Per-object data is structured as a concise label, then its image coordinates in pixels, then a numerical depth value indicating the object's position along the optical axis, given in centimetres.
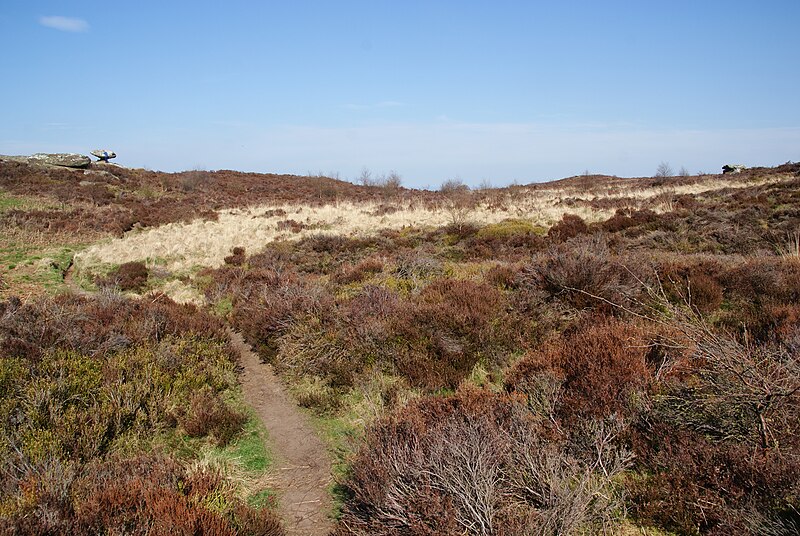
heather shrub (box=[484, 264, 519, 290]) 869
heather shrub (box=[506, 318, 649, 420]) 441
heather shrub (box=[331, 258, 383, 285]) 1102
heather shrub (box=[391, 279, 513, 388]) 622
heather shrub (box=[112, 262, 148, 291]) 1280
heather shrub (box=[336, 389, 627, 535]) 301
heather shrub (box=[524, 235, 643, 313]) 726
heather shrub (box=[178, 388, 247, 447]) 544
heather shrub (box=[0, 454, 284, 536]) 308
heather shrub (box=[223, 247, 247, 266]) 1562
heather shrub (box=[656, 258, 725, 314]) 693
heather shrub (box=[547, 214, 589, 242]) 1516
